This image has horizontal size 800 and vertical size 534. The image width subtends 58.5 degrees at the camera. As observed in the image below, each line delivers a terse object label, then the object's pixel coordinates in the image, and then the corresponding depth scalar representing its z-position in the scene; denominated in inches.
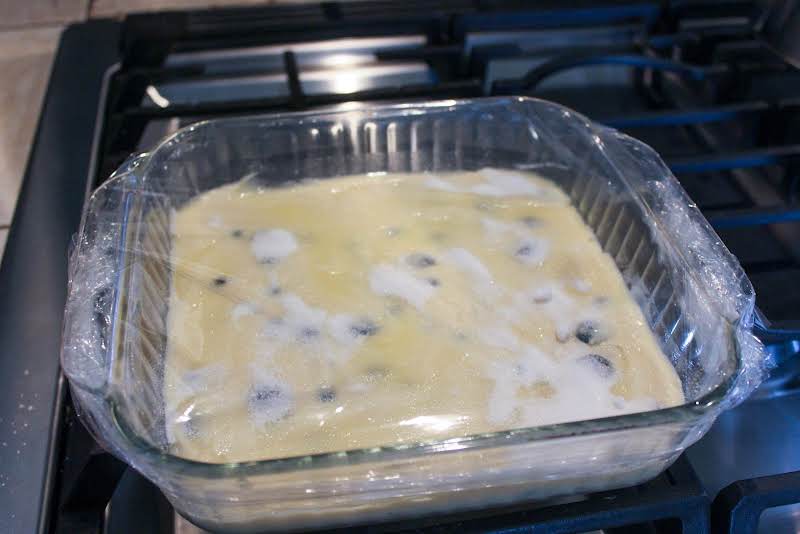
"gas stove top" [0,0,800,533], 18.9
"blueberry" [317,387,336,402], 20.7
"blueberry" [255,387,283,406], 20.7
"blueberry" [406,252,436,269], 25.3
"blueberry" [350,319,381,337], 22.7
